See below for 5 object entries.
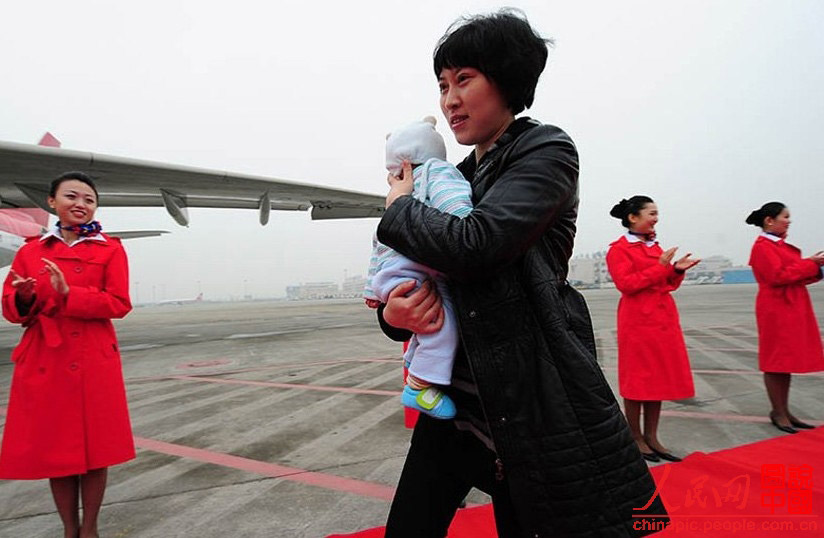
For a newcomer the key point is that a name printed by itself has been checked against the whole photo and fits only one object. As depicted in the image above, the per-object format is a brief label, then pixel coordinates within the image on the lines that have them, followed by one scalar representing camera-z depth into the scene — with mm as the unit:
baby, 1062
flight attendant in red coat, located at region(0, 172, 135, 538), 2113
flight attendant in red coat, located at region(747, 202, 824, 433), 3732
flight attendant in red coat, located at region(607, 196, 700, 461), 3314
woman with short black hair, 911
